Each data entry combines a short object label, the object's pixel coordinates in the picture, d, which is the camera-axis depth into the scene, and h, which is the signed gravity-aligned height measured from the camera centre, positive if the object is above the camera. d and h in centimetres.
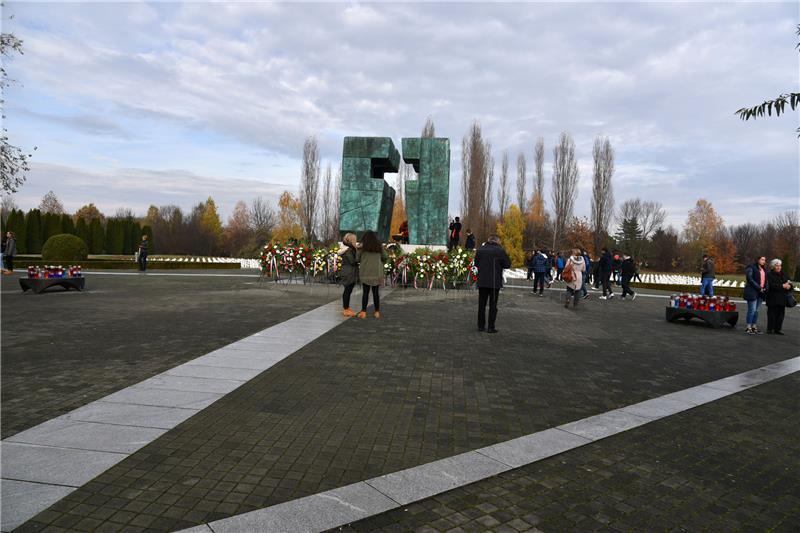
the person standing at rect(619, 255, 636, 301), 1730 -25
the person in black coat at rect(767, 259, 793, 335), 1020 -47
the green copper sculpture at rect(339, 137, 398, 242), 1878 +275
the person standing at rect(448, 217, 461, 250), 2048 +118
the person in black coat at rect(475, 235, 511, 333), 888 -23
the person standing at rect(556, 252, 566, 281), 2290 +4
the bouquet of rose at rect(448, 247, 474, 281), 1727 -15
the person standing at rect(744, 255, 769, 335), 1028 -40
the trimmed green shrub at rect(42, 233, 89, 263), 2906 -14
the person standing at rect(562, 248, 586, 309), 1327 -30
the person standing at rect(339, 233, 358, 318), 997 -23
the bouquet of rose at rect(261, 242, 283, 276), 1808 -13
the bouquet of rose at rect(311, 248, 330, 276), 1762 -22
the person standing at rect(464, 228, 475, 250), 1990 +74
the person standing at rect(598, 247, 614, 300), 1773 -10
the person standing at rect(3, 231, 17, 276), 2100 -26
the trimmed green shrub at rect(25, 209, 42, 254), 4244 +125
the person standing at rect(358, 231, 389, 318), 993 -15
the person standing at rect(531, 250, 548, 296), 1684 -13
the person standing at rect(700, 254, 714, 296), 1509 -26
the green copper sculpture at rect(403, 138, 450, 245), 1905 +253
